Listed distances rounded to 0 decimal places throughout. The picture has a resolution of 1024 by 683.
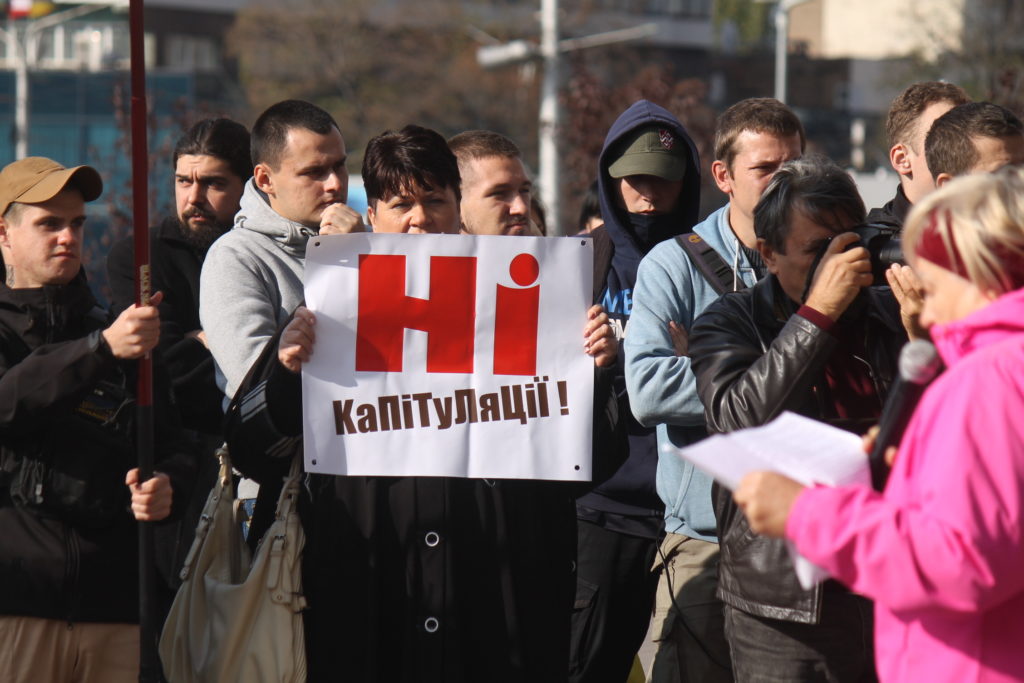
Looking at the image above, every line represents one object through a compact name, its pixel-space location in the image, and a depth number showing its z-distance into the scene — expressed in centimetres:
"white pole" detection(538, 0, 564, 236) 3919
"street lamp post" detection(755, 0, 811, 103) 7544
